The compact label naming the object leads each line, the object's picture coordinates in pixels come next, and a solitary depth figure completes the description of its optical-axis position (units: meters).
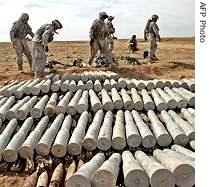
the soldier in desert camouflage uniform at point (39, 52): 5.40
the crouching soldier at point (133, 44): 10.09
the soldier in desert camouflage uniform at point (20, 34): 6.22
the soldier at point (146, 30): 7.24
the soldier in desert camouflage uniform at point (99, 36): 6.21
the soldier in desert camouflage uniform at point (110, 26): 7.51
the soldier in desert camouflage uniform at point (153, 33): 7.10
